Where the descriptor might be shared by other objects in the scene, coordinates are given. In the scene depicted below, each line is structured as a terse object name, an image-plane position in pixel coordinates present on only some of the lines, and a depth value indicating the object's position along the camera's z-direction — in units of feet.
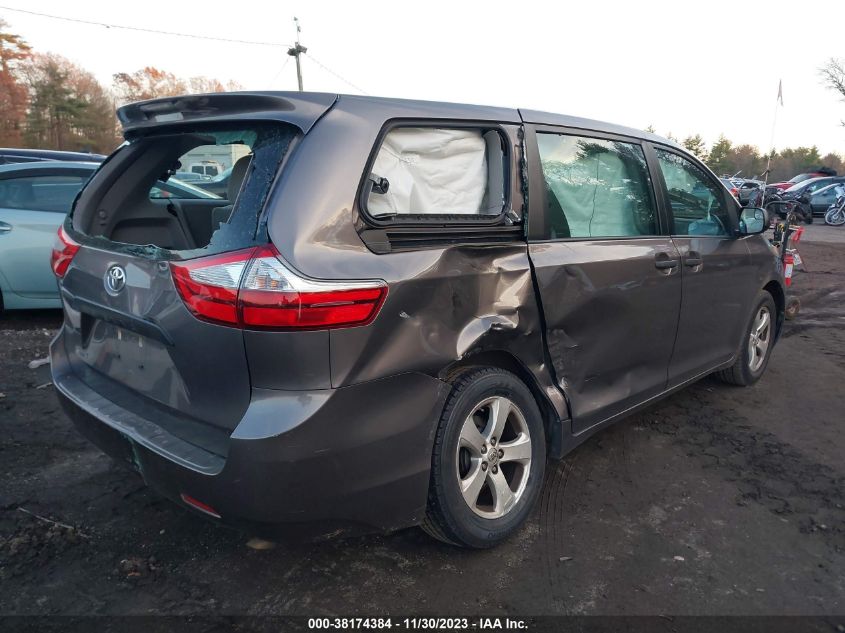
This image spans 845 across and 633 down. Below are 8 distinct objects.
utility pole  104.32
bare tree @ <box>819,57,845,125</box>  134.00
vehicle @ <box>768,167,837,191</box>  111.80
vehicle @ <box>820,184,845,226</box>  69.36
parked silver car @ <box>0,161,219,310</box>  19.17
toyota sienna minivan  6.68
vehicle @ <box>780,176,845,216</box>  76.98
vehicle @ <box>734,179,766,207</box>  97.76
